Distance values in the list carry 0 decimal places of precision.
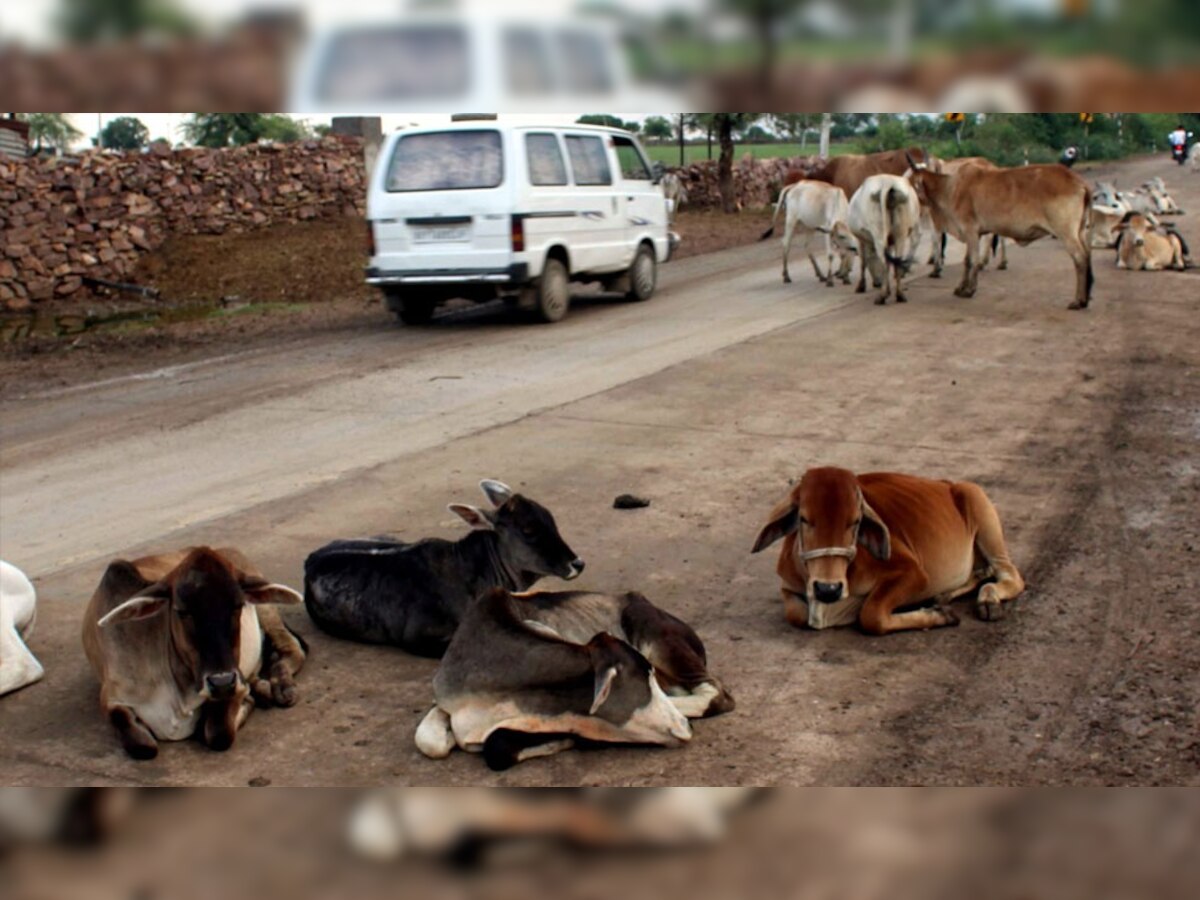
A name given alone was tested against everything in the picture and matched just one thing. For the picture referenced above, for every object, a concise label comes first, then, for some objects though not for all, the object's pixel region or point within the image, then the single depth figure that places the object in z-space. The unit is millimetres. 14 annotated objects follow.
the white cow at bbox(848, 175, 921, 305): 17875
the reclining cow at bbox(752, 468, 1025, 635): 5977
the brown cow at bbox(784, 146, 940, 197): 24703
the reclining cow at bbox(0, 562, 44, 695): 5891
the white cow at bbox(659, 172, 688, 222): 37906
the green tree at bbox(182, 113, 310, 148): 28178
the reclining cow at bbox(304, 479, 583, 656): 6176
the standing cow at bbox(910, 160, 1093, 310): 17281
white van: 15961
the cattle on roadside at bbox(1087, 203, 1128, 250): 25047
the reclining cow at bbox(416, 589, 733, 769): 4827
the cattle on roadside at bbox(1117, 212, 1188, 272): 21438
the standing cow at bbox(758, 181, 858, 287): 20094
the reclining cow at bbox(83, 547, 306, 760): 5109
